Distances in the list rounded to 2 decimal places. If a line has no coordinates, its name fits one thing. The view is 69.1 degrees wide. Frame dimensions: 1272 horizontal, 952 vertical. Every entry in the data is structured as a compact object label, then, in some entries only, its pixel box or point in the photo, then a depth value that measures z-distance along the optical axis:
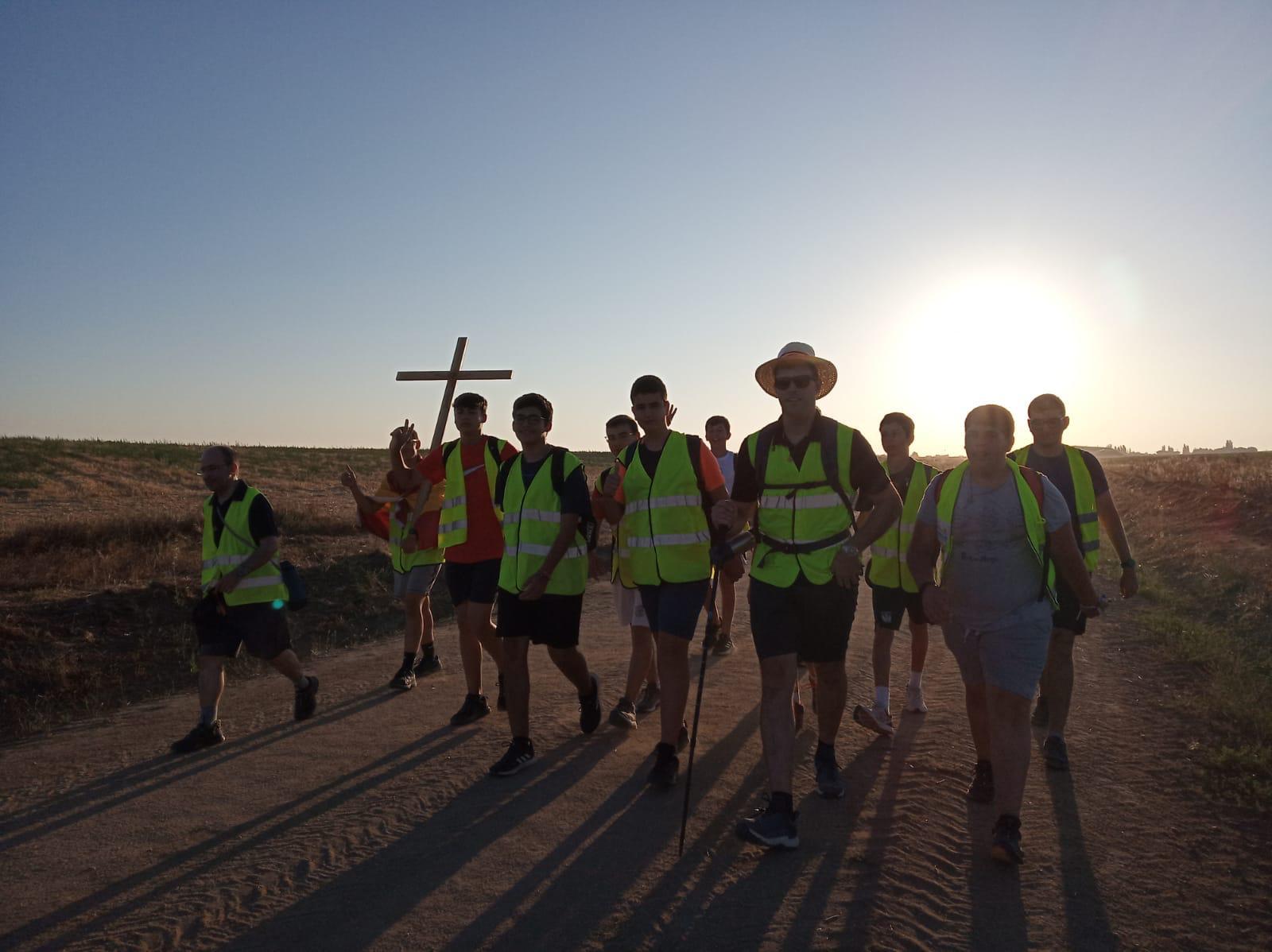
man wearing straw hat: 4.39
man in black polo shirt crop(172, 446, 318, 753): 6.02
